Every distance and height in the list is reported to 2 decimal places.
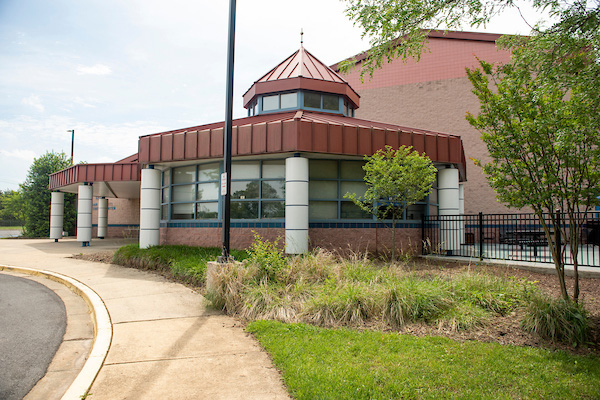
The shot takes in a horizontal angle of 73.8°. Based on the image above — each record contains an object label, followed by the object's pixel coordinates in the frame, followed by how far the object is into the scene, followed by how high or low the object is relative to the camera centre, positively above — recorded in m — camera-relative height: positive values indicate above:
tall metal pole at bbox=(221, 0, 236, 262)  7.84 +1.88
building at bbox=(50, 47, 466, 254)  11.93 +1.31
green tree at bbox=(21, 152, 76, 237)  29.42 +1.11
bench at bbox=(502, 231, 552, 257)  13.66 -0.70
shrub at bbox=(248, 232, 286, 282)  7.77 -0.86
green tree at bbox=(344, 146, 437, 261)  10.73 +1.19
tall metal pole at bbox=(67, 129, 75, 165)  37.22 +7.53
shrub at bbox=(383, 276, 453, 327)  6.02 -1.27
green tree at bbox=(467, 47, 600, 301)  5.30 +1.18
